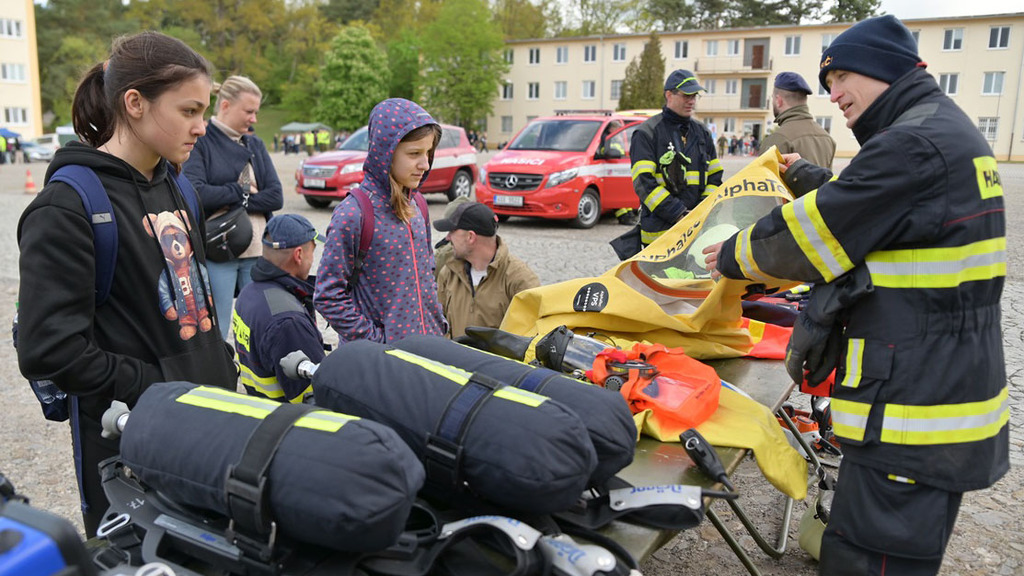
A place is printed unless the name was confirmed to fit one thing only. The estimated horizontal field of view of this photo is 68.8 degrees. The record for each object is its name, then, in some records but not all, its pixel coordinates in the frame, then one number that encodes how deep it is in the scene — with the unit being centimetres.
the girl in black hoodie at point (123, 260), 178
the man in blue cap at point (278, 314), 300
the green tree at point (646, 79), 5169
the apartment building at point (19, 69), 5556
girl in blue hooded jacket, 288
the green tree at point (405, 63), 6686
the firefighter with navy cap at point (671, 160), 532
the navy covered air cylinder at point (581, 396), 173
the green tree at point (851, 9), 6161
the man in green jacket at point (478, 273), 409
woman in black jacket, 446
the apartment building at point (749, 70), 4941
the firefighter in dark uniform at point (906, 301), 208
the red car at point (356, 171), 1452
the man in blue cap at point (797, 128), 515
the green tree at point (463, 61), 5869
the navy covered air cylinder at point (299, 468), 134
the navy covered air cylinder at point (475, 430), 154
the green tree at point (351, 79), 6247
